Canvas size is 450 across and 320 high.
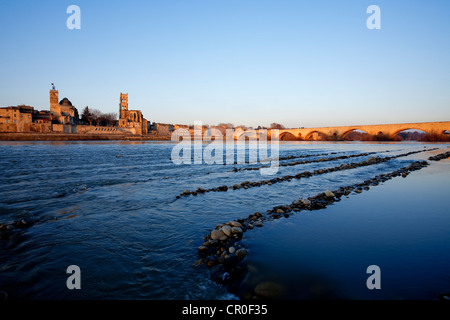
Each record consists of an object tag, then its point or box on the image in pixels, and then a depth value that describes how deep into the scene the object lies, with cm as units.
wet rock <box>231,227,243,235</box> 517
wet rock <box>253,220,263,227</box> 579
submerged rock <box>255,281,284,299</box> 317
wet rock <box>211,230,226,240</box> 490
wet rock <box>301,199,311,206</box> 738
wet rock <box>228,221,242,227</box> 553
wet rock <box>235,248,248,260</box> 418
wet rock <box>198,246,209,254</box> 440
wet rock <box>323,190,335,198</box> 830
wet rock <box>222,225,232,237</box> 503
